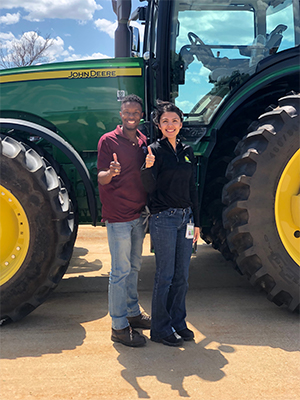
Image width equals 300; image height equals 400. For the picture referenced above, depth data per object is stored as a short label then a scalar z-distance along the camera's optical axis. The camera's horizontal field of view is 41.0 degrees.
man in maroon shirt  2.61
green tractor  2.91
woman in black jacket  2.58
